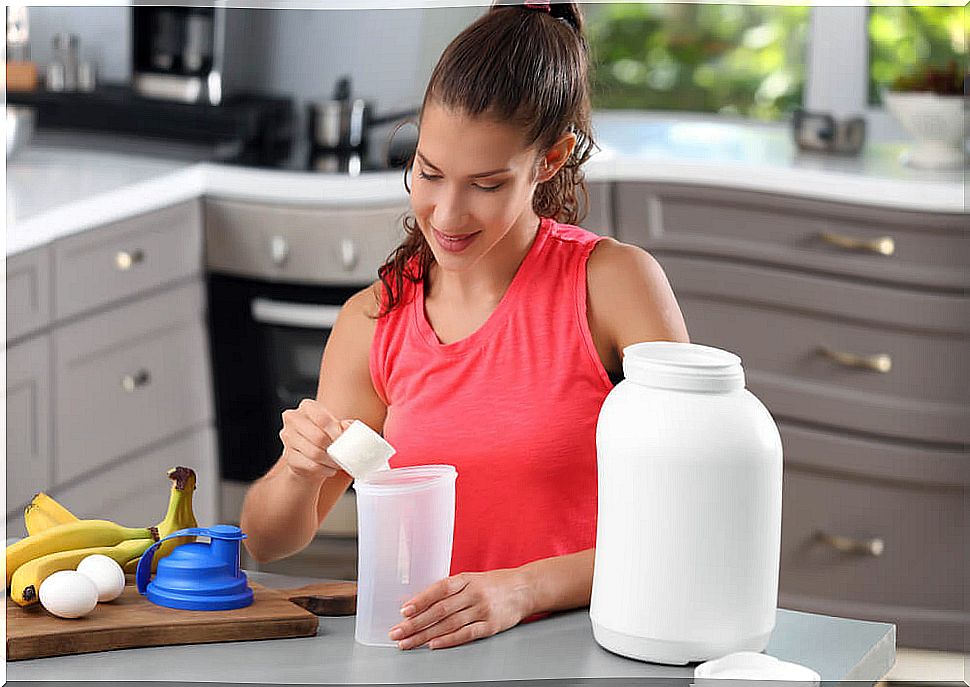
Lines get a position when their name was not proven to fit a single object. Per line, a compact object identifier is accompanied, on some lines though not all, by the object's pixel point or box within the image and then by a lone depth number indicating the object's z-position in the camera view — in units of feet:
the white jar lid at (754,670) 7.63
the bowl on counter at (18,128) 16.18
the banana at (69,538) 8.37
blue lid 8.15
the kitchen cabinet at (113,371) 14.04
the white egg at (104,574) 8.16
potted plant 17.01
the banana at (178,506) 8.37
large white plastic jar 7.60
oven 16.18
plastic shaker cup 7.94
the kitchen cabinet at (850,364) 15.83
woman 8.44
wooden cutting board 7.91
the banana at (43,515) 8.66
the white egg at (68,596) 8.01
